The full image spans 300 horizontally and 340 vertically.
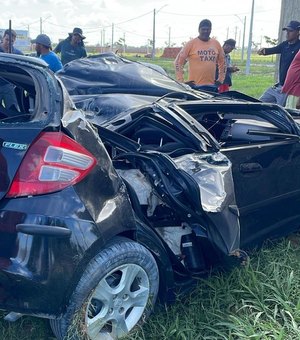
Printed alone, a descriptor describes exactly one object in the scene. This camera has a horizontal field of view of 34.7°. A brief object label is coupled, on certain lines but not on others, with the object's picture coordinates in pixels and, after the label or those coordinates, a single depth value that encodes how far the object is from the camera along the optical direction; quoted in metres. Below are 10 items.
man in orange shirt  7.05
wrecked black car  2.00
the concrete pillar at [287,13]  7.72
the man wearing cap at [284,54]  6.79
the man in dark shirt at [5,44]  7.50
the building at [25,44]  40.12
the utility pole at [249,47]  26.89
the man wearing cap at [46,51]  6.72
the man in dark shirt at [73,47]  8.30
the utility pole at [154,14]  50.44
